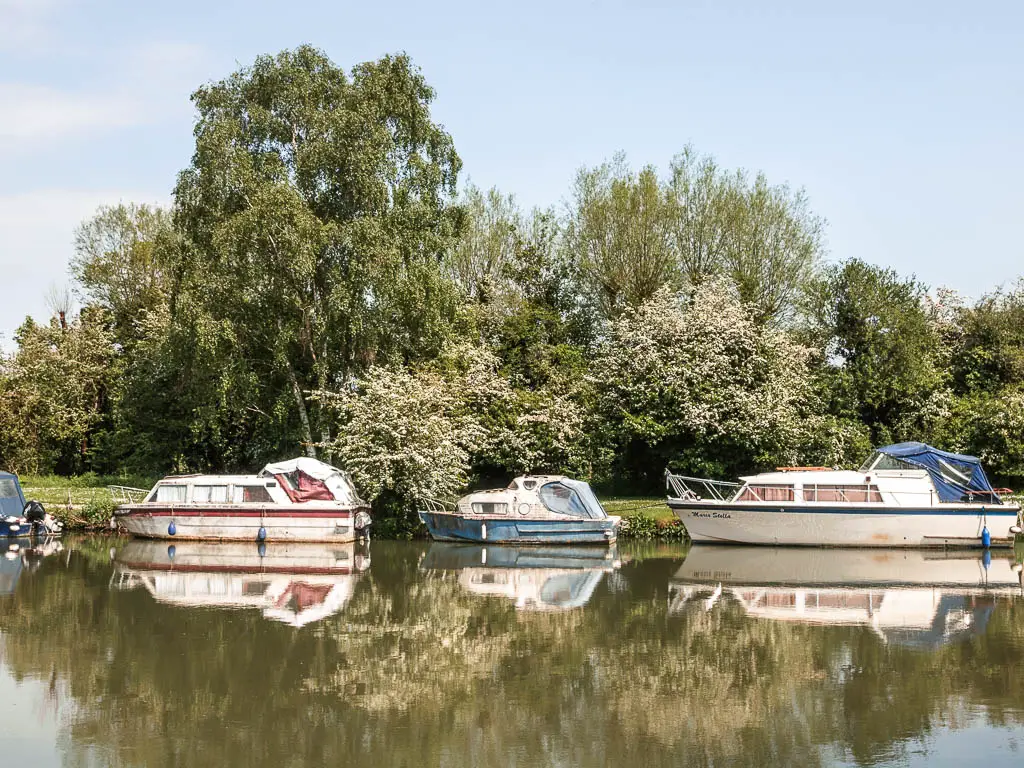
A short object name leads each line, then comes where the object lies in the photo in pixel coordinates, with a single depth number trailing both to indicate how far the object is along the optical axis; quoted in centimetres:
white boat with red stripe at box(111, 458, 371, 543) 3198
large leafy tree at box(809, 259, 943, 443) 4188
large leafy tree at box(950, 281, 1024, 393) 4375
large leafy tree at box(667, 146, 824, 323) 4741
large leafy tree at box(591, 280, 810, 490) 3784
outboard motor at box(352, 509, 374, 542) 3206
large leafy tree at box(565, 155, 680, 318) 4744
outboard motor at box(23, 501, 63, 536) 3416
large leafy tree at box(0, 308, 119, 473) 4750
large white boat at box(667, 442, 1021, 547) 3131
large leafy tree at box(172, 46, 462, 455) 3625
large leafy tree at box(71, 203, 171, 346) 5100
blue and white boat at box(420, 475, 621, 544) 3253
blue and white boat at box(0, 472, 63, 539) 3375
